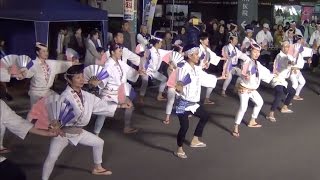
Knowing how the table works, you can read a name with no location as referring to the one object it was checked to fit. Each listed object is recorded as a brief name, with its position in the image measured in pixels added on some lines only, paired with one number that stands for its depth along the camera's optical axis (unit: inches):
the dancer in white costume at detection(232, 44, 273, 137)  290.8
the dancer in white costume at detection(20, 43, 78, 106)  255.8
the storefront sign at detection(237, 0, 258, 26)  618.2
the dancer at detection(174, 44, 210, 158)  238.7
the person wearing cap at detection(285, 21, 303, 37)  549.5
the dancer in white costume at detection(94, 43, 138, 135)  258.8
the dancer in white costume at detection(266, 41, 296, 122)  329.7
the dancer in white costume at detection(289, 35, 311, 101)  366.6
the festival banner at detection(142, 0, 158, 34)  474.3
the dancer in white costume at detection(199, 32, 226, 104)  350.3
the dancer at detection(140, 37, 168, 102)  361.1
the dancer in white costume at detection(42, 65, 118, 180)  191.8
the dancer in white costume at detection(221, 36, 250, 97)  387.6
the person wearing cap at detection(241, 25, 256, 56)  420.3
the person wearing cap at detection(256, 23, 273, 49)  547.2
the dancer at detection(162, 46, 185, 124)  319.6
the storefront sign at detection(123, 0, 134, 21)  439.5
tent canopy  372.8
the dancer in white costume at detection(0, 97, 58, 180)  160.9
